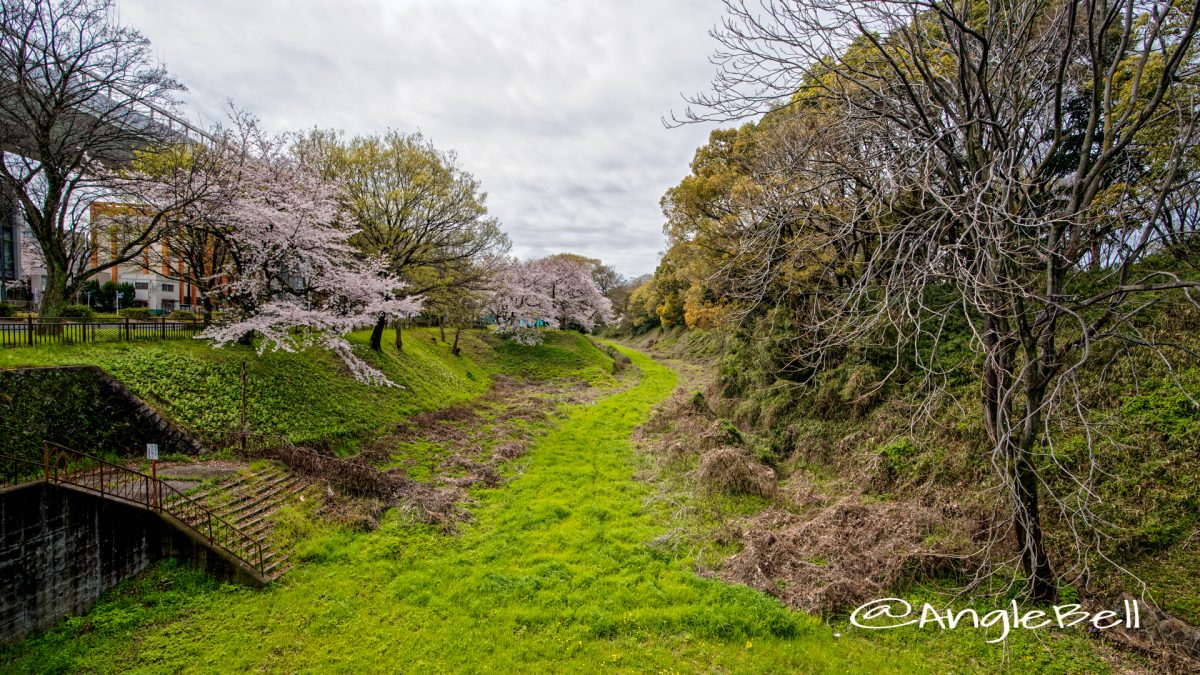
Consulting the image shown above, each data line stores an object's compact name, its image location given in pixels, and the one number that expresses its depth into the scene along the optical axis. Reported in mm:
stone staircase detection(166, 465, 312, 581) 9492
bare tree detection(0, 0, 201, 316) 13086
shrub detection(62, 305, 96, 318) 18922
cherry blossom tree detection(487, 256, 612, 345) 37531
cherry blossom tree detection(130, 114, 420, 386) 14969
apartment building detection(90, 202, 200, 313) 15797
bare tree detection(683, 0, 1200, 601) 4824
